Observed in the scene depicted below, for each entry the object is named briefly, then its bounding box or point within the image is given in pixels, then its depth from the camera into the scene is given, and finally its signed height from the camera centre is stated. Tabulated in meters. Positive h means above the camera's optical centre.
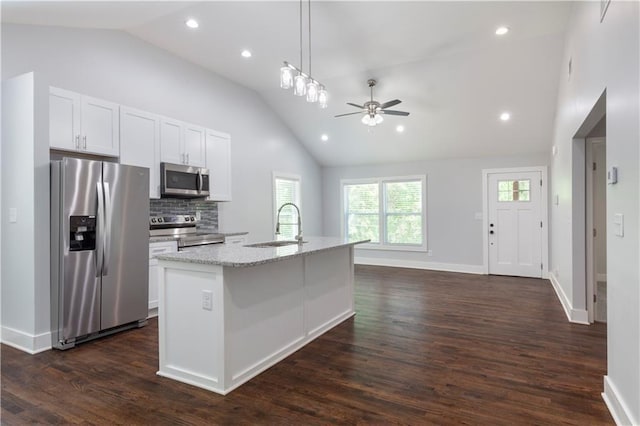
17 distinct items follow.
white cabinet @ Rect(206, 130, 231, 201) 5.29 +0.71
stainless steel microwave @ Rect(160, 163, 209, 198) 4.52 +0.40
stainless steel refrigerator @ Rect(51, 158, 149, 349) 3.26 -0.35
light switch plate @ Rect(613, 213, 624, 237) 2.09 -0.08
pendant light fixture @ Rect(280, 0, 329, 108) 3.07 +1.12
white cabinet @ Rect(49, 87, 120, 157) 3.46 +0.90
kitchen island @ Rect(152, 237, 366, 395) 2.47 -0.75
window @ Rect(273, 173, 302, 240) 7.05 +0.29
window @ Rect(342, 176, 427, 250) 7.78 +0.01
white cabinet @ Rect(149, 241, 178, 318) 4.07 -0.66
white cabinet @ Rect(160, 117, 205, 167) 4.61 +0.92
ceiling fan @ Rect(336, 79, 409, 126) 5.20 +1.42
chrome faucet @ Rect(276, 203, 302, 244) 3.60 -0.26
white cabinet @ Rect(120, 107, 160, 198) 4.12 +0.83
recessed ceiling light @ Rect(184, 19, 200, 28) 4.12 +2.16
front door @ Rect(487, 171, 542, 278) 6.59 -0.24
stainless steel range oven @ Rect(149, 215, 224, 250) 4.42 -0.24
